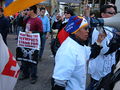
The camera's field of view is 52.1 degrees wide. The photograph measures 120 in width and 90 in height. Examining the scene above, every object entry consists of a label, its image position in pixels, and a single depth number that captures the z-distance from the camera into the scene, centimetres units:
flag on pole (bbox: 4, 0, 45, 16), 177
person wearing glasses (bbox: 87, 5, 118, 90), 147
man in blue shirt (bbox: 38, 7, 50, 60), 375
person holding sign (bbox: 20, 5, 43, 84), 270
